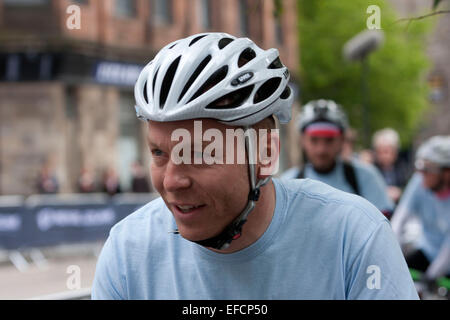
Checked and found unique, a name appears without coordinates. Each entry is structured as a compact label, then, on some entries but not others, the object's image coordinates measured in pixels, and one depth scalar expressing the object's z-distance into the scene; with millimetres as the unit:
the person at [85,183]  18688
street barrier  13344
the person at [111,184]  19172
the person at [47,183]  17547
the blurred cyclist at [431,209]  5082
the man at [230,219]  1900
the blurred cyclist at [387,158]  8070
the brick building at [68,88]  21188
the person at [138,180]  20328
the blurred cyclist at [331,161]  4930
